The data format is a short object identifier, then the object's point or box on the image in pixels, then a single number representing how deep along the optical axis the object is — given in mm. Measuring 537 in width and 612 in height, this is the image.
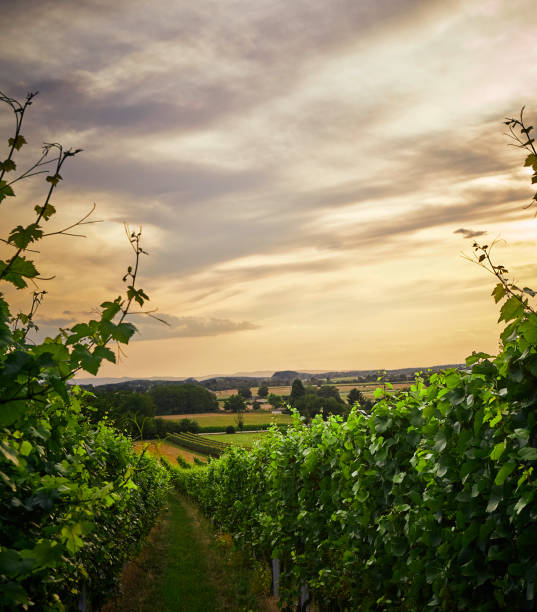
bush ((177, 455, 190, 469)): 53419
